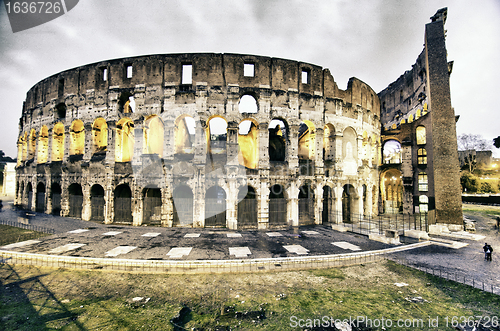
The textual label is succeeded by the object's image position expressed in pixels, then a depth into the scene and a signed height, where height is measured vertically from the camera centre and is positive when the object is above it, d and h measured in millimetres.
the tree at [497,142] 32438 +5586
